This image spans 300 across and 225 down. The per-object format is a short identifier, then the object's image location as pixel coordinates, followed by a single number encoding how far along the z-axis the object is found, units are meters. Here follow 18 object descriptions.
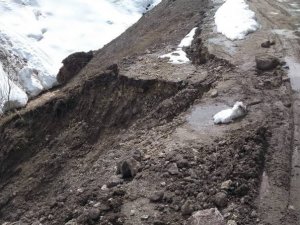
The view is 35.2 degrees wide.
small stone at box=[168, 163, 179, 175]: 7.14
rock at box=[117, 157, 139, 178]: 7.50
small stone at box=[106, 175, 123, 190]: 7.36
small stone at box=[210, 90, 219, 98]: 9.80
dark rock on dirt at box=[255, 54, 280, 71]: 10.55
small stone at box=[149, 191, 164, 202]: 6.64
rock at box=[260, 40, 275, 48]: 12.17
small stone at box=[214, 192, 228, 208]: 6.24
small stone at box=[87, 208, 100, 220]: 6.48
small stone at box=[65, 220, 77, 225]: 6.51
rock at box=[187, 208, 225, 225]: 5.89
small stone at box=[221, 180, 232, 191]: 6.52
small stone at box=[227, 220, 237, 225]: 5.88
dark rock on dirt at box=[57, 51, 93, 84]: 20.31
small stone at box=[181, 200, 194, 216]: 6.24
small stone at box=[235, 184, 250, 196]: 6.41
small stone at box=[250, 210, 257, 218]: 6.02
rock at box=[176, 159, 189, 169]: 7.26
